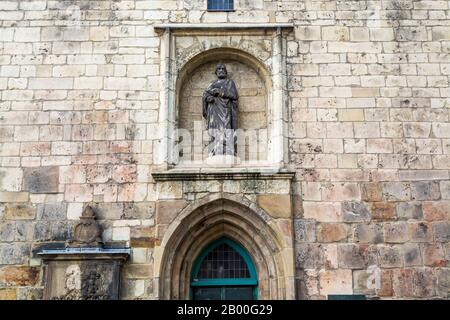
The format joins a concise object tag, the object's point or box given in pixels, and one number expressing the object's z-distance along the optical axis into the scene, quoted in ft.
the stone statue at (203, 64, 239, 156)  28.76
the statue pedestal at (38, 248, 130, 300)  25.76
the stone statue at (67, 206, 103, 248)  26.48
